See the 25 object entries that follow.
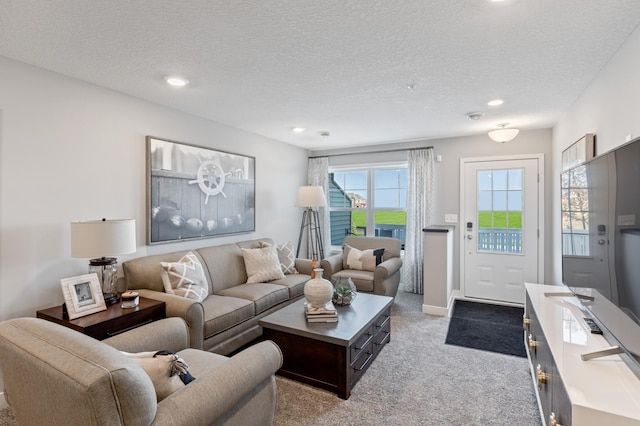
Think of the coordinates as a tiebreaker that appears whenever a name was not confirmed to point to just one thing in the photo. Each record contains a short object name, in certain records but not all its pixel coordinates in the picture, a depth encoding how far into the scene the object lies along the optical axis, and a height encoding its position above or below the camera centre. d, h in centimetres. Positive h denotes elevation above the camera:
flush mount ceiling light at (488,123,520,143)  374 +89
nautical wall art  322 +22
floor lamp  554 -35
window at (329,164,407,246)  538 +17
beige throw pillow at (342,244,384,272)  445 -67
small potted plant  295 -75
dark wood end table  206 -71
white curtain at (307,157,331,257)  569 +51
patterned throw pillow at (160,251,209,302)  281 -61
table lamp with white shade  226 -23
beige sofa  250 -82
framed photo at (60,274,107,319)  215 -57
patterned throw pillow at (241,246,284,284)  373 -64
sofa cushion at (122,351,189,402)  134 -66
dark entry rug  314 -129
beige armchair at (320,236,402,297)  406 -73
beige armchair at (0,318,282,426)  103 -64
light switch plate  479 -10
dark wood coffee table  230 -101
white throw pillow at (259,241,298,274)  416 -60
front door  434 -21
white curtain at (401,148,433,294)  491 +0
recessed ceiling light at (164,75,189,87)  257 +106
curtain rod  497 +98
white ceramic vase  262 -66
